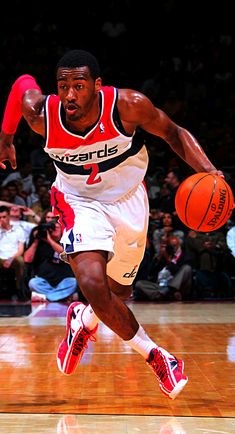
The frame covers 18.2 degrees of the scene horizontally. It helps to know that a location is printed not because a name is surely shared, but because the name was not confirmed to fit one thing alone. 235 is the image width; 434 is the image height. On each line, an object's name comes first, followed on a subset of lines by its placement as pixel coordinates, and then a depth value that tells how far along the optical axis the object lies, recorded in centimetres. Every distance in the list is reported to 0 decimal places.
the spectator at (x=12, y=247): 1045
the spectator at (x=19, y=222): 1076
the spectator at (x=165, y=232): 1054
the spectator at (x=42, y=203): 1130
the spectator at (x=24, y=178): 1213
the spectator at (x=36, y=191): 1177
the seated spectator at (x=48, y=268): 1021
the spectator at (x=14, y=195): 1154
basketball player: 387
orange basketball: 383
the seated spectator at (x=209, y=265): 1057
